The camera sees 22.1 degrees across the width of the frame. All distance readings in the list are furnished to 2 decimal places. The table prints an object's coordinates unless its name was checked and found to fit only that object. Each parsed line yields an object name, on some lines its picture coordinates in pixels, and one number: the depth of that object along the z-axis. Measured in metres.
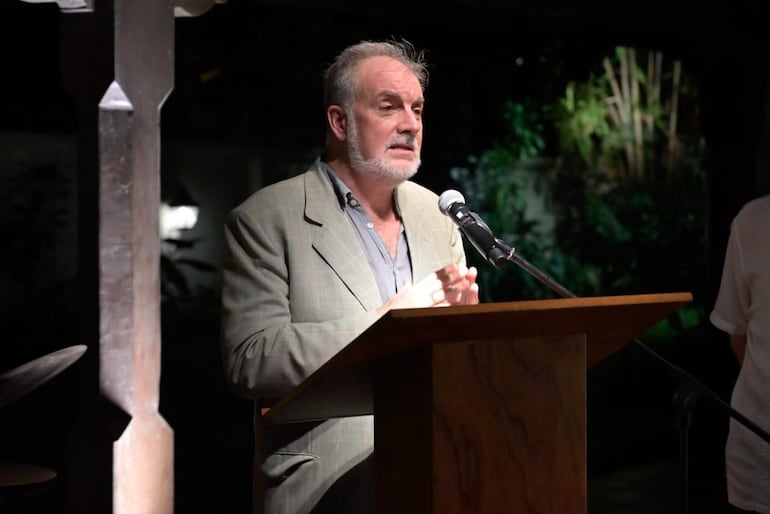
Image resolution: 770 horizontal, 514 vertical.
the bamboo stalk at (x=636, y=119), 17.26
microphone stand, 3.82
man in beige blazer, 4.17
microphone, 3.79
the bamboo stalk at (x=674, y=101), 17.55
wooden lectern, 3.19
